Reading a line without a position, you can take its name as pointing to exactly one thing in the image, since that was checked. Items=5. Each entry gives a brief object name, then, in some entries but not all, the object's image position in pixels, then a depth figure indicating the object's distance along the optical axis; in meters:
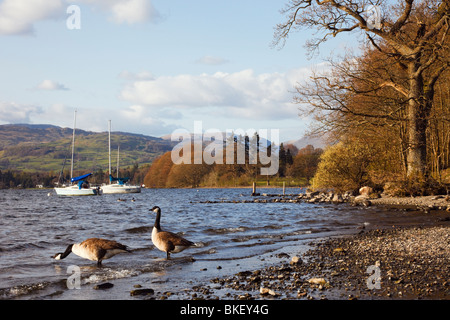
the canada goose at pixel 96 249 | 11.93
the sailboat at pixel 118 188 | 106.81
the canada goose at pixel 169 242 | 12.88
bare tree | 24.73
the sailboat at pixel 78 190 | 89.00
